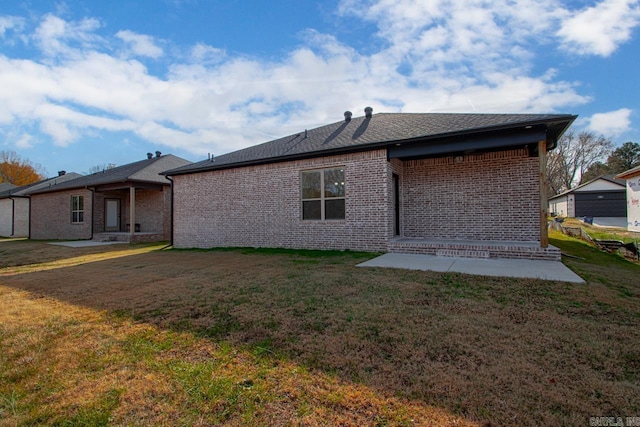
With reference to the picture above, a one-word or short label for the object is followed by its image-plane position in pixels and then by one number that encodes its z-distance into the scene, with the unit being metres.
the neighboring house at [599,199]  25.06
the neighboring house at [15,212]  23.22
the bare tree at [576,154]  38.97
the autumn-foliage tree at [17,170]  40.84
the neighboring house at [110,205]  15.49
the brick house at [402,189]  7.43
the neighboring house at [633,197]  15.02
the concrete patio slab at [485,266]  5.27
